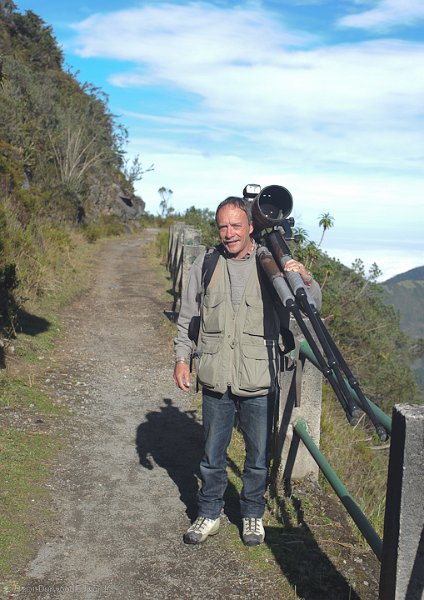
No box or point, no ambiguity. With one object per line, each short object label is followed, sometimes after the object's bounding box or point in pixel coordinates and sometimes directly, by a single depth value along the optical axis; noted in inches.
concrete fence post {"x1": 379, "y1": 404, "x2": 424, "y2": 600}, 77.5
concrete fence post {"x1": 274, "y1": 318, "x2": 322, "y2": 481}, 157.0
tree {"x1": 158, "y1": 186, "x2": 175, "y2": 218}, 1557.0
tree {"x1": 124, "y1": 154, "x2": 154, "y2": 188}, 1409.9
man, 129.3
